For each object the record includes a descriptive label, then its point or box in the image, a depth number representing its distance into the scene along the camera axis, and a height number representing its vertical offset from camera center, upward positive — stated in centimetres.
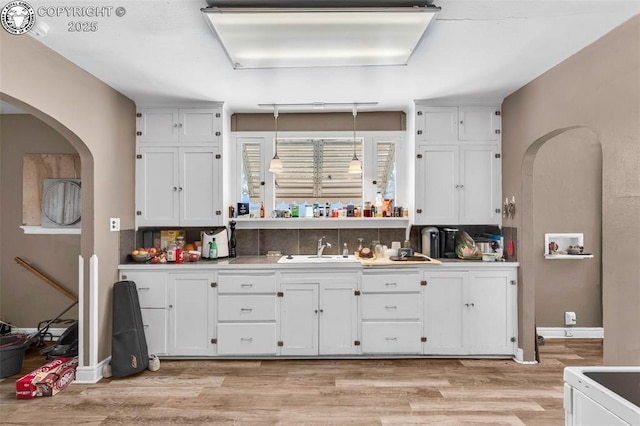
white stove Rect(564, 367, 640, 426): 121 -62
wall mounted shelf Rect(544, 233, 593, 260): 428 -27
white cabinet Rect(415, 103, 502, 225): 396 +57
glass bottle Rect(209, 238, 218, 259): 399 -35
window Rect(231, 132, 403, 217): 434 +55
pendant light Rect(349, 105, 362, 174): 393 +53
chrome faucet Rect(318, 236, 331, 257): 423 -32
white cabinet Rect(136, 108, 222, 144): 399 +97
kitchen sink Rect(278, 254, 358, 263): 386 -44
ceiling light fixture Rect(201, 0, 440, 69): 211 +115
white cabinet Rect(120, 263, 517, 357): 366 -94
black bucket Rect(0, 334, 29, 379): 326 -119
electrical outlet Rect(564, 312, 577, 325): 427 -115
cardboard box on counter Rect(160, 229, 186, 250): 418 -22
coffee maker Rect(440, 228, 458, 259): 412 -28
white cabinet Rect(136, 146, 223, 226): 398 +24
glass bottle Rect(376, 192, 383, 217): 425 +13
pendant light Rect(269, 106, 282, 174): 395 +54
